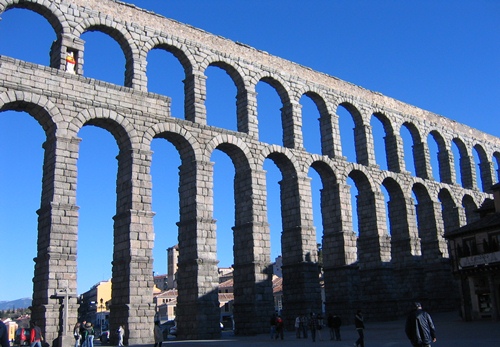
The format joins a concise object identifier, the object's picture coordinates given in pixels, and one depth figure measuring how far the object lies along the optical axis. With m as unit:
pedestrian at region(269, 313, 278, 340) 26.93
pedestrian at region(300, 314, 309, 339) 27.88
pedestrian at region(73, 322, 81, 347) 21.79
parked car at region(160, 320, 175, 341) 46.34
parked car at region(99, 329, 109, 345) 31.55
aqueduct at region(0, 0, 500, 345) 25.22
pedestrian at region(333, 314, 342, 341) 24.92
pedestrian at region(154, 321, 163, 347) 19.53
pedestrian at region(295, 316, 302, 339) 27.55
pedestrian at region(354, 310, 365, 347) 19.45
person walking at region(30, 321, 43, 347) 17.64
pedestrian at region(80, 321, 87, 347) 21.88
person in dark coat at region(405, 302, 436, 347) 11.02
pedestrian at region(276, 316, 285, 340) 26.26
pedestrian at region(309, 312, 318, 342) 25.19
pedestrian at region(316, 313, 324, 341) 25.90
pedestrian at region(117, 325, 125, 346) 24.31
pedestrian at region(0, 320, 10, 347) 7.67
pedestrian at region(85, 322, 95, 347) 21.86
